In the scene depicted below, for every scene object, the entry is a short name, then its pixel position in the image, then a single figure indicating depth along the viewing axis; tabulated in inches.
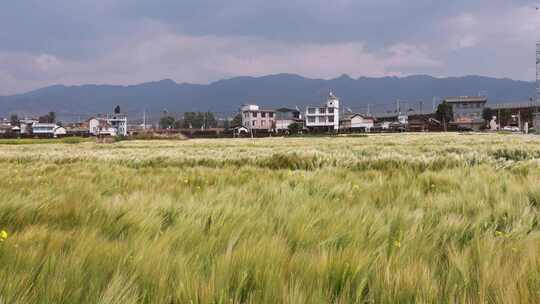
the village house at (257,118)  4744.1
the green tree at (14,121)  6081.7
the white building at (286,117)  4803.2
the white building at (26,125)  5341.5
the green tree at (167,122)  5984.3
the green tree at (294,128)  3807.8
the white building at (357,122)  4840.1
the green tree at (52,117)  5940.0
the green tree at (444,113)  4183.6
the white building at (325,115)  4505.4
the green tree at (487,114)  4411.9
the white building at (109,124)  5118.6
